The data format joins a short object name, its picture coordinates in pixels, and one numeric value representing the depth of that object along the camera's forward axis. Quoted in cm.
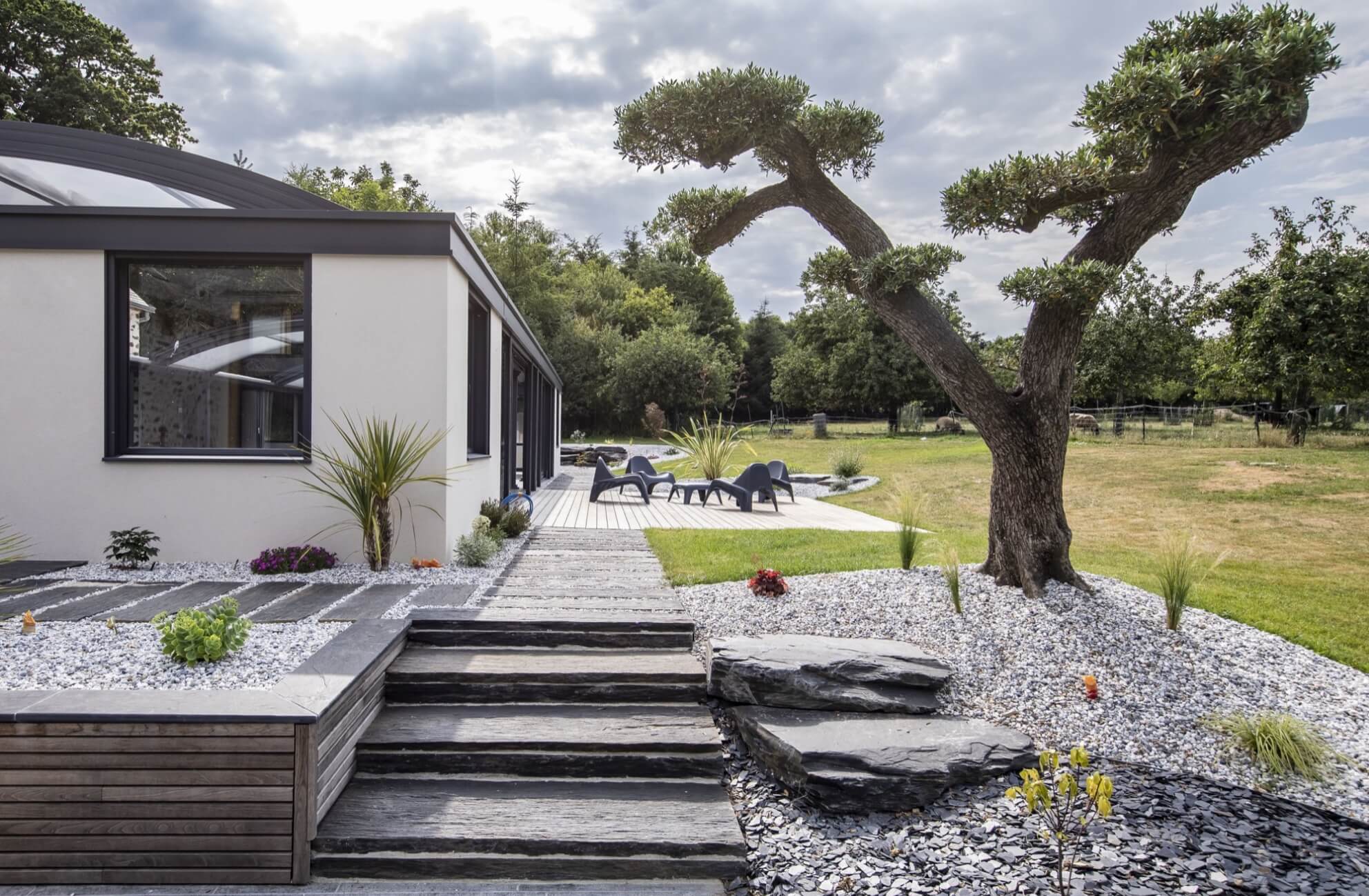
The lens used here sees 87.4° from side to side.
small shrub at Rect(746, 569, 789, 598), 449
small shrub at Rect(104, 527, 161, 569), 464
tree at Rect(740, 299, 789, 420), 3722
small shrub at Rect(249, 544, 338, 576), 463
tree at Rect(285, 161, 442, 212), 2633
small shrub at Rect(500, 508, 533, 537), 633
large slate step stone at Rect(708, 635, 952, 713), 329
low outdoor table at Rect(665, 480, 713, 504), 987
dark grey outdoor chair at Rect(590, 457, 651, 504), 969
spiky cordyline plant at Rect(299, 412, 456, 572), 461
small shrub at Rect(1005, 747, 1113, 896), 210
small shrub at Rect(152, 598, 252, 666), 284
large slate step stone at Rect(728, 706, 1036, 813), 277
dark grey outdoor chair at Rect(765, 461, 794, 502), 1028
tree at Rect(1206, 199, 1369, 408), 1492
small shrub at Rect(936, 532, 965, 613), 421
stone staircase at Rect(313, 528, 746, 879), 244
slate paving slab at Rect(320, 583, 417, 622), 365
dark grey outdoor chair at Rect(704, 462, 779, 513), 936
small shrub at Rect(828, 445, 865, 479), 1309
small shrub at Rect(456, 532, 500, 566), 503
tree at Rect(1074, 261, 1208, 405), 2320
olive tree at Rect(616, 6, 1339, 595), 372
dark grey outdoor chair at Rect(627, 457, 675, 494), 1030
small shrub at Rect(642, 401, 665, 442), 2406
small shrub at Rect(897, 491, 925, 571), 496
